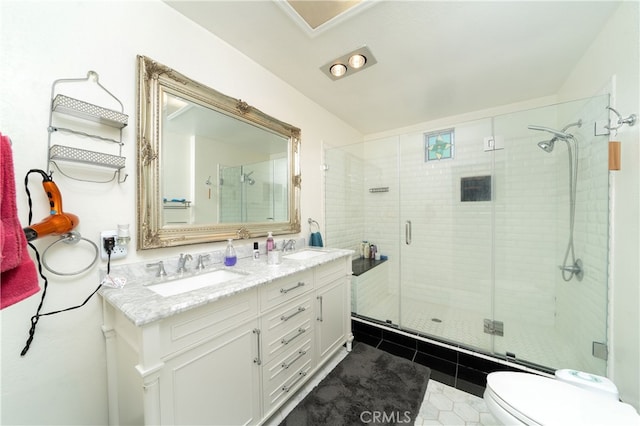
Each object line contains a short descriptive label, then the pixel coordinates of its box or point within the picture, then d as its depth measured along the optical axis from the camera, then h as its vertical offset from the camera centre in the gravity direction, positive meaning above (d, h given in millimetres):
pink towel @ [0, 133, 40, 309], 675 -110
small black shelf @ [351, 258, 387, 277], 2496 -671
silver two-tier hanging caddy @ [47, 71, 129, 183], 948 +393
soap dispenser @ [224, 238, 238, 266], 1466 -300
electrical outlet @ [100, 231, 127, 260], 1072 -192
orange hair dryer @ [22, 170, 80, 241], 868 -27
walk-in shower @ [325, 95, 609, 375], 1677 -225
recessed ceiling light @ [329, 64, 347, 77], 1831 +1178
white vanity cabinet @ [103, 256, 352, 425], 847 -686
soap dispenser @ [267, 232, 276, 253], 1733 -248
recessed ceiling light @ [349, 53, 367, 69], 1720 +1185
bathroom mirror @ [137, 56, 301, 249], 1232 +317
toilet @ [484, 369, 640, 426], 834 -786
